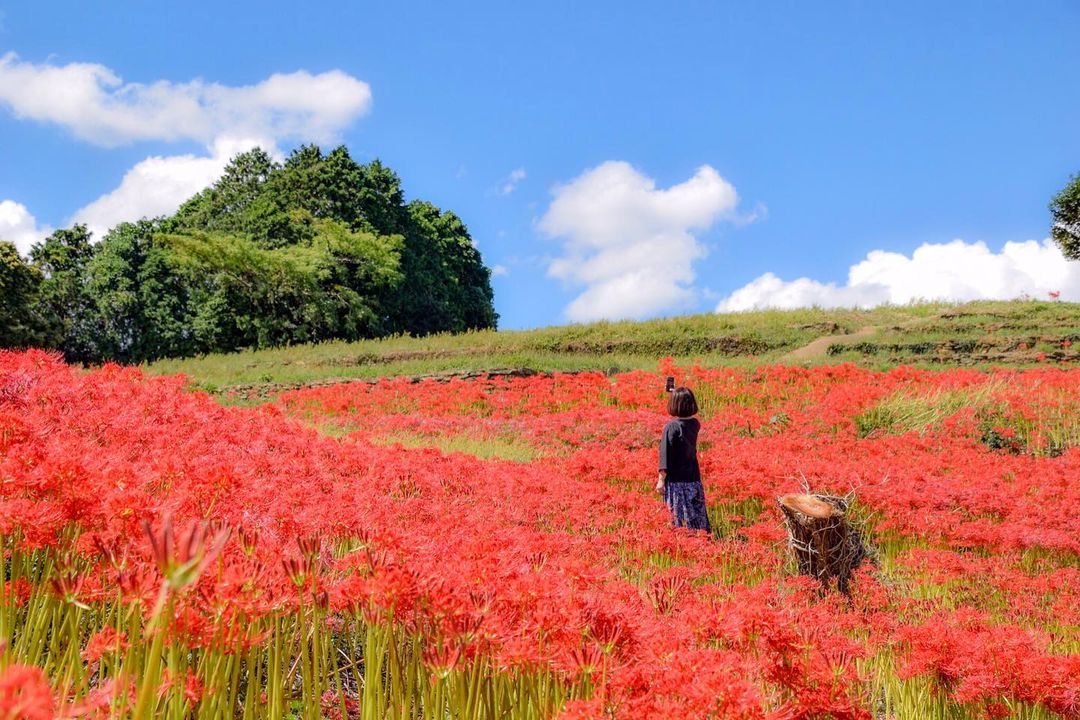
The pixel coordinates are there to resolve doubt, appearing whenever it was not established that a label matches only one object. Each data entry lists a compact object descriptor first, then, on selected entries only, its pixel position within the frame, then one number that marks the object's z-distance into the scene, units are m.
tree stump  6.65
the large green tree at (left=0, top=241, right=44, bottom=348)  27.17
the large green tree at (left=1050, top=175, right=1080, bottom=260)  45.00
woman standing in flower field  7.65
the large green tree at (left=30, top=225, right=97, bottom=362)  33.62
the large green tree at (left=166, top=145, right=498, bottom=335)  38.03
